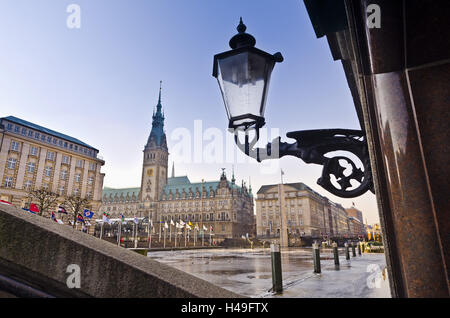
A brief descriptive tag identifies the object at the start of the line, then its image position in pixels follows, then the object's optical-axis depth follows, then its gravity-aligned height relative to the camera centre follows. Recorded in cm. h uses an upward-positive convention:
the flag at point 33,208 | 2452 +209
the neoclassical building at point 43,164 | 4756 +1262
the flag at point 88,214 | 2865 +183
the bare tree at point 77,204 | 4233 +452
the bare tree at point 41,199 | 3948 +566
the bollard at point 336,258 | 1207 -113
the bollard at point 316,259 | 960 -93
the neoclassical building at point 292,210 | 8306 +618
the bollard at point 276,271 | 650 -90
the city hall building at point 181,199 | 9031 +1080
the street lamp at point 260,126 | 267 +98
